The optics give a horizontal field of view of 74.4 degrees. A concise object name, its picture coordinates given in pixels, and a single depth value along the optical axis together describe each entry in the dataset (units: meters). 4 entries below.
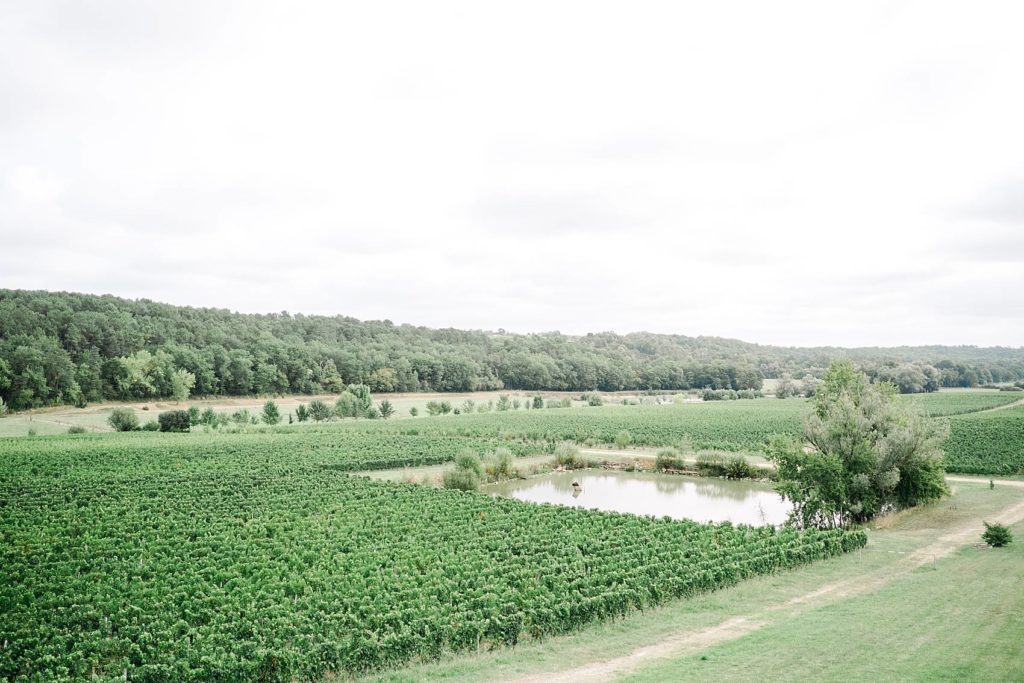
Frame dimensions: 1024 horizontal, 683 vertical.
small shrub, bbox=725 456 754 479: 55.69
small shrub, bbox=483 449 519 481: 53.22
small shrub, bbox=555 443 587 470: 60.34
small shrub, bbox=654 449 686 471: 58.56
